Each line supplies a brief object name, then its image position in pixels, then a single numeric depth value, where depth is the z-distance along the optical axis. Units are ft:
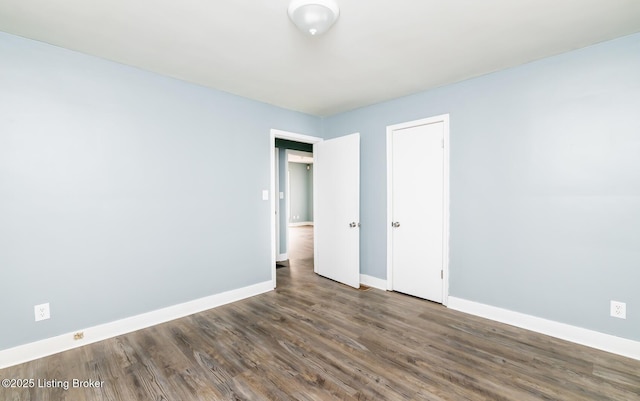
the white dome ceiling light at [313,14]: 5.57
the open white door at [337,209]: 12.55
